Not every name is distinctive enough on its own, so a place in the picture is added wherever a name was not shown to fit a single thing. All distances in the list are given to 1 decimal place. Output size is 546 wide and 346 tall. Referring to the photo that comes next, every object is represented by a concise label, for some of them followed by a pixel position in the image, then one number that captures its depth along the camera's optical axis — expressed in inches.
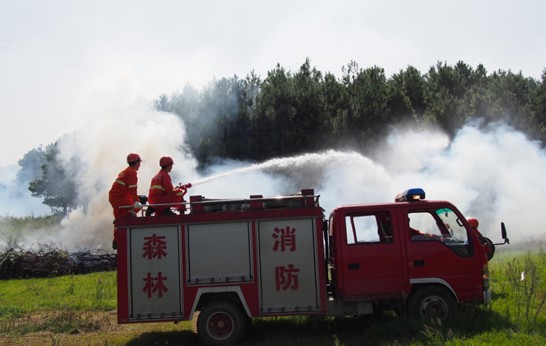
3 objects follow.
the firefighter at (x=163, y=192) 361.4
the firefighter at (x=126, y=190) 349.4
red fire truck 324.2
